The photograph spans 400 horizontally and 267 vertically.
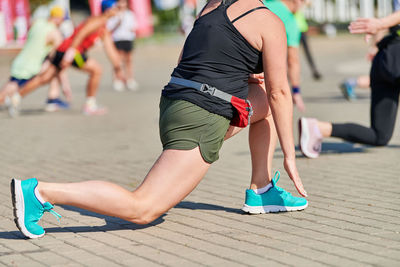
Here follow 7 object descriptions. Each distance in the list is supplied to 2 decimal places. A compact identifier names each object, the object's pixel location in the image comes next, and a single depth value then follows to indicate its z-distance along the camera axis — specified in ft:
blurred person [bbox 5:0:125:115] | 39.96
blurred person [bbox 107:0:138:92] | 56.29
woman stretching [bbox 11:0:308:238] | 14.57
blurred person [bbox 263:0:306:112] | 27.20
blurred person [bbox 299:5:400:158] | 22.70
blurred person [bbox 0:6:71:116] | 41.42
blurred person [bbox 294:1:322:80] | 45.65
